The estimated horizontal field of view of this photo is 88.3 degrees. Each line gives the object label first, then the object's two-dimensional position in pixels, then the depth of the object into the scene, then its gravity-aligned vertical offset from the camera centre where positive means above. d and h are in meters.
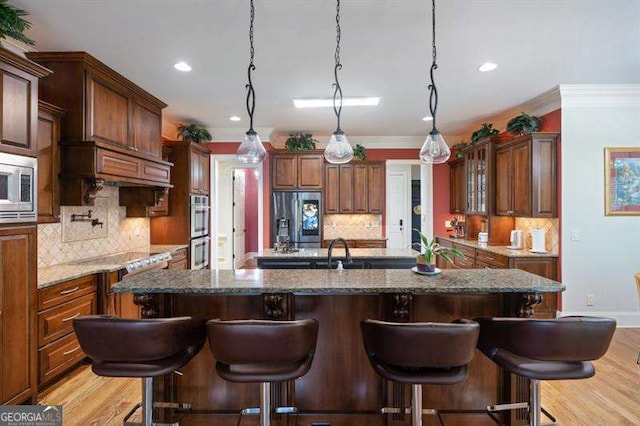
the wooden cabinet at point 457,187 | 6.04 +0.52
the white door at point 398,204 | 7.29 +0.23
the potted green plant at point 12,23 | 2.19 +1.31
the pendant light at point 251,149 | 2.28 +0.45
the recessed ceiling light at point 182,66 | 3.26 +1.49
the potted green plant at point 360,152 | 6.05 +1.15
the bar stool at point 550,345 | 1.48 -0.60
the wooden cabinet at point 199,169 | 5.08 +0.73
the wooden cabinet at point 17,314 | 2.07 -0.66
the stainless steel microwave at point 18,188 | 2.07 +0.17
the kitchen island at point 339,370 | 2.04 -0.98
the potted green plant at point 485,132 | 5.11 +1.30
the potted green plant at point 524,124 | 4.34 +1.20
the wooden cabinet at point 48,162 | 2.76 +0.46
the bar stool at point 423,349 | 1.41 -0.59
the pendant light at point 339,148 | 2.42 +0.49
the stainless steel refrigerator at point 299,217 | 5.76 -0.04
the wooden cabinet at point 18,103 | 2.10 +0.75
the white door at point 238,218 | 7.18 -0.08
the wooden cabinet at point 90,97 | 3.03 +1.15
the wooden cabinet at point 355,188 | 6.21 +0.50
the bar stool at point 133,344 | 1.47 -0.59
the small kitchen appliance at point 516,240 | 4.55 -0.36
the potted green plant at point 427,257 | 2.19 -0.29
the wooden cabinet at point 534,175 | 4.12 +0.50
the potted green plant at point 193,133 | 5.23 +1.31
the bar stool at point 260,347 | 1.44 -0.59
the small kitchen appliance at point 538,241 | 4.21 -0.35
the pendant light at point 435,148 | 2.26 +0.46
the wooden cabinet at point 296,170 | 5.87 +0.80
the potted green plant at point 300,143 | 5.88 +1.28
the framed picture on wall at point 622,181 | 3.97 +0.40
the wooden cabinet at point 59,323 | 2.49 -0.86
